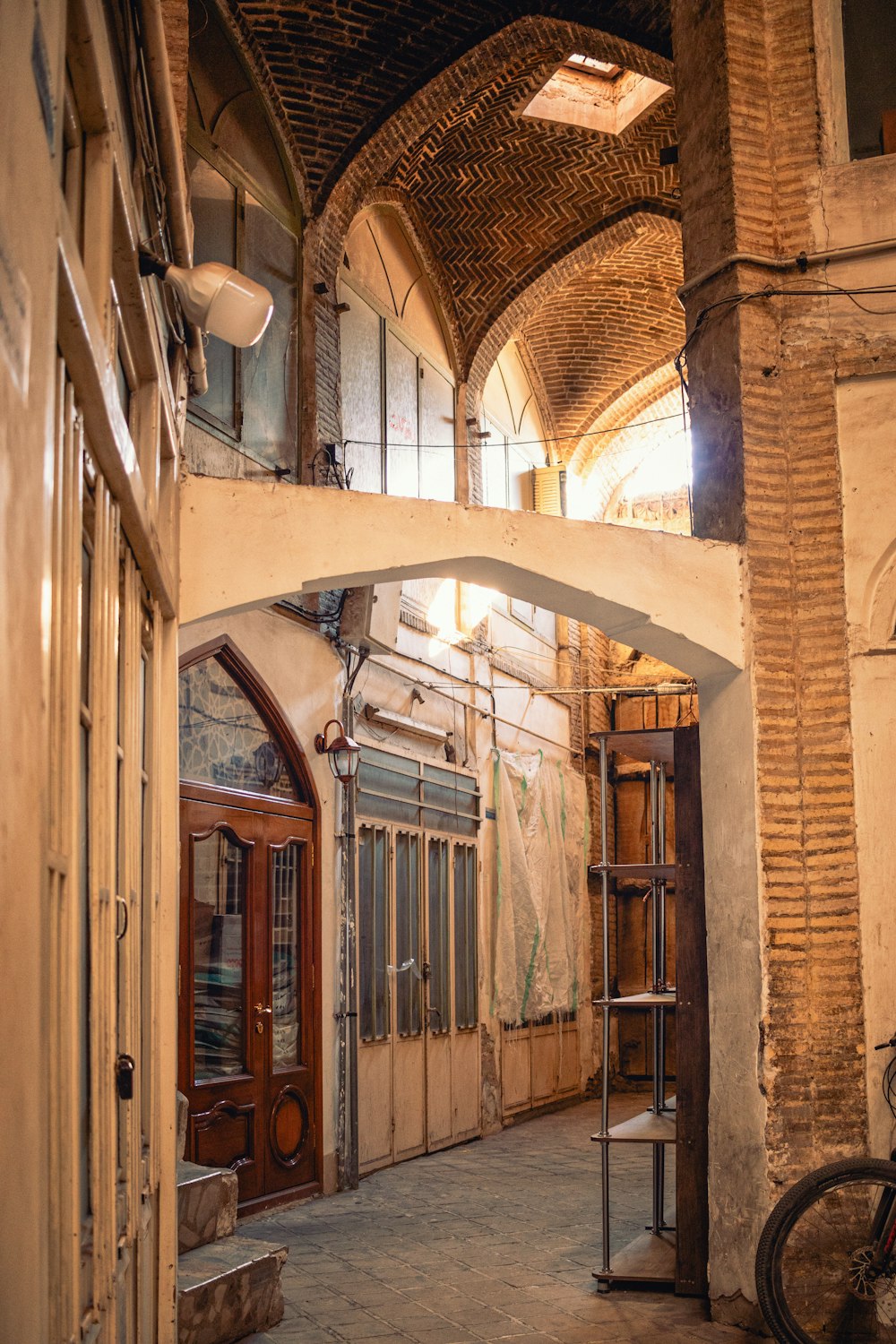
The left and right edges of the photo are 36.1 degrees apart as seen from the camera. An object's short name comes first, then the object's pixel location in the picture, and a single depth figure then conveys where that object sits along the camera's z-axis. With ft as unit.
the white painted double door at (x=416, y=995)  31.94
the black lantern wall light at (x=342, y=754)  29.43
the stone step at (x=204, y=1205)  18.30
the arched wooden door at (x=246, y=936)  25.13
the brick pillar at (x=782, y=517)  18.72
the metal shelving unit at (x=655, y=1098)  20.40
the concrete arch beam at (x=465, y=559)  17.56
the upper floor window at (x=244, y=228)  27.50
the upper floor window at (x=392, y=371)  33.78
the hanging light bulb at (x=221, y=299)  13.92
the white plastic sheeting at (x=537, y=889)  40.19
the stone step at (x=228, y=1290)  16.53
